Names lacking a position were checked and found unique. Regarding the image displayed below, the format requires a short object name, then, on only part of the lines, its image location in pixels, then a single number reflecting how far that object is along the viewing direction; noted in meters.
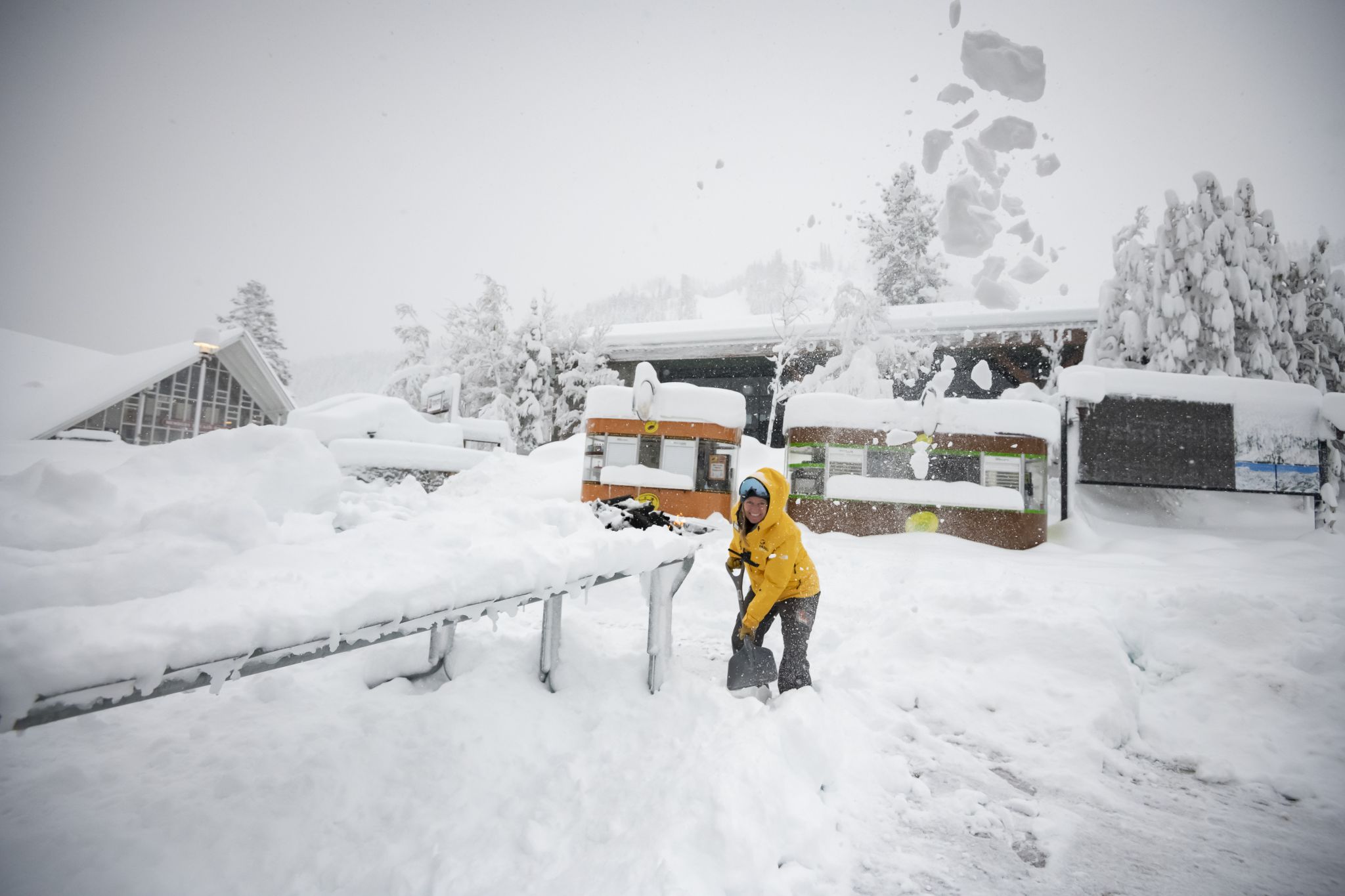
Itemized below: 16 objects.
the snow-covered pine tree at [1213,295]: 14.10
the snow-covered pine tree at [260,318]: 34.91
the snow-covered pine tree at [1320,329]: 14.73
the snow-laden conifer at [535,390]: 25.75
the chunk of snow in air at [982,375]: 19.36
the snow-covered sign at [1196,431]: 10.24
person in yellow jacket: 3.89
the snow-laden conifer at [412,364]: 30.28
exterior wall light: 10.26
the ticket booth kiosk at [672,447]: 11.17
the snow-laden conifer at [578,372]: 24.97
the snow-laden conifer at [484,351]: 27.14
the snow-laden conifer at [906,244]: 29.59
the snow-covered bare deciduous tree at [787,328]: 20.17
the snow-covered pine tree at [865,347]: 19.33
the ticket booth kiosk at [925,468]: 10.12
